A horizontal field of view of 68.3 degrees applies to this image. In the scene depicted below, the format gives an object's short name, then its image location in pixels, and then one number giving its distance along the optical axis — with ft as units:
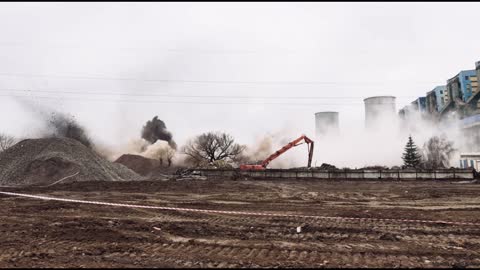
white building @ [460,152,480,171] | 124.77
